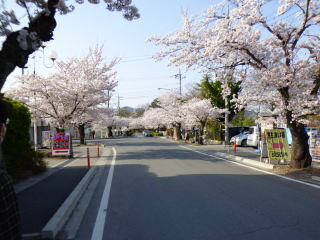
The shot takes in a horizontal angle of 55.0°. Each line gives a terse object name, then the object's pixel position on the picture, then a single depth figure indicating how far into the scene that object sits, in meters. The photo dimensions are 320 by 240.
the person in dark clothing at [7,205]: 2.21
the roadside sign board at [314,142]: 14.21
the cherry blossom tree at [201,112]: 32.50
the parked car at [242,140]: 28.02
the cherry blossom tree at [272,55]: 11.06
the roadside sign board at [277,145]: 13.78
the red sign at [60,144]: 19.34
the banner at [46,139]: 28.06
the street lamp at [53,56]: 18.72
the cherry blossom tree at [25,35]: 4.73
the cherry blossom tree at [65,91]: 21.42
